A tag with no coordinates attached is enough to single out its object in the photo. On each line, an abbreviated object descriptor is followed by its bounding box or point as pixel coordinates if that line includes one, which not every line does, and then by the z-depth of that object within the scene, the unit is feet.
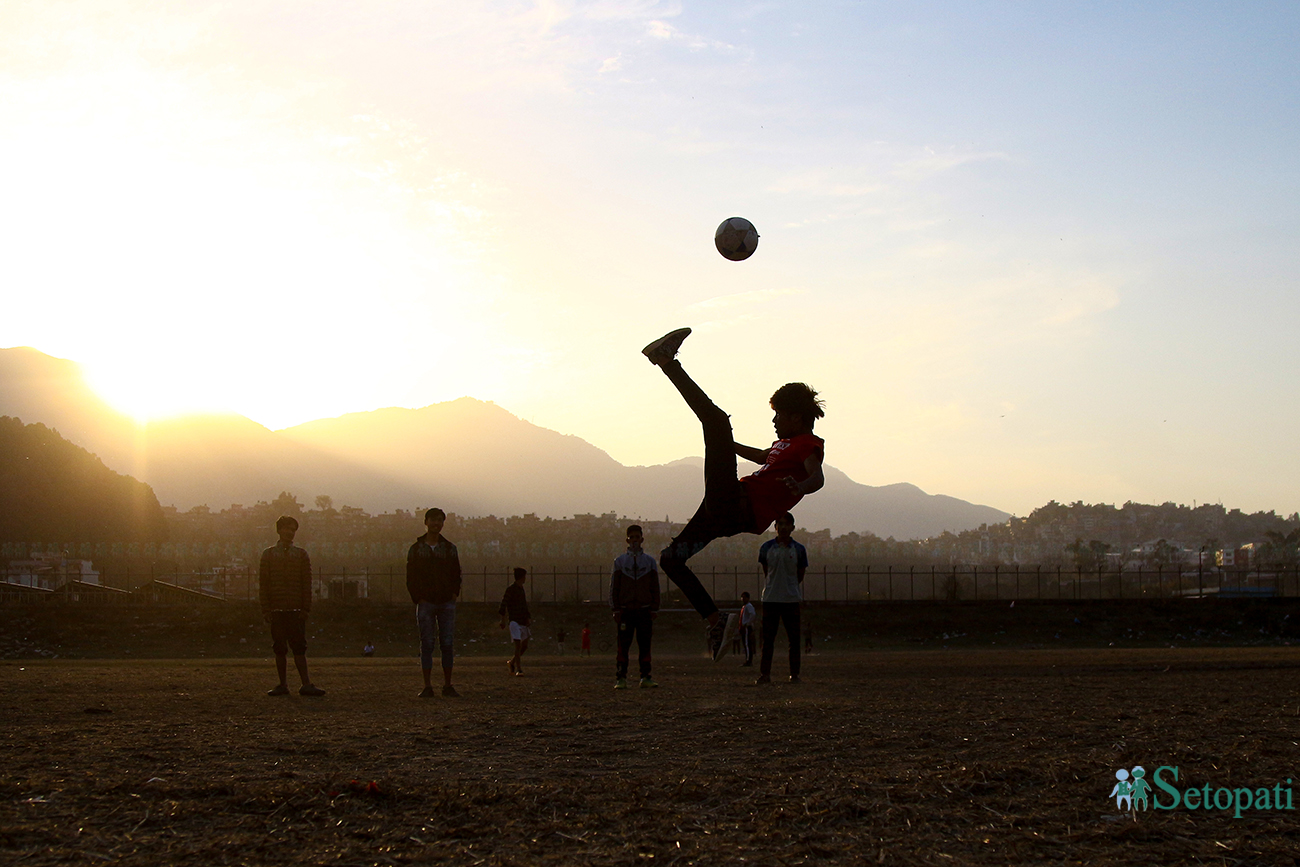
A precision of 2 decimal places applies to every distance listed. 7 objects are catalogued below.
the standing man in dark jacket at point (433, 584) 36.06
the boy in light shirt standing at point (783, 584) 37.96
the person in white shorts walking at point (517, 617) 53.98
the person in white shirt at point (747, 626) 71.31
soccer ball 29.76
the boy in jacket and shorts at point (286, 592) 36.65
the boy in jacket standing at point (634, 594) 38.73
